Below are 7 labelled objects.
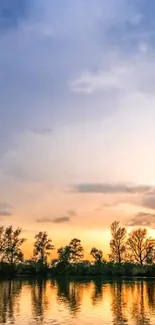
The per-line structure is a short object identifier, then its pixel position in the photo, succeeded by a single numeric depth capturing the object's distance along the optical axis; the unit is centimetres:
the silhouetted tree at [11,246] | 11912
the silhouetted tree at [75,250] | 14388
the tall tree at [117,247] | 12896
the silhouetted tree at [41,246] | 13788
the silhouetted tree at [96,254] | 14104
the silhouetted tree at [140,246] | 12738
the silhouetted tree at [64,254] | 14051
